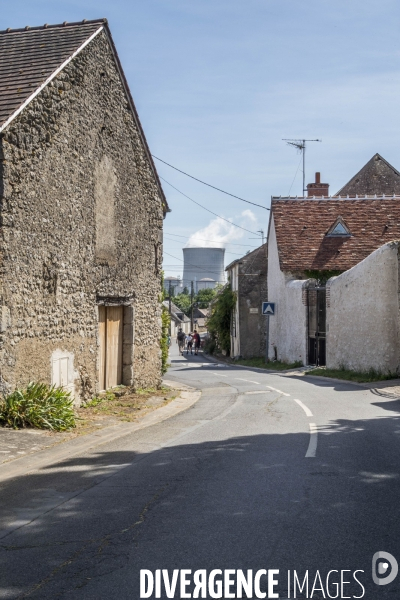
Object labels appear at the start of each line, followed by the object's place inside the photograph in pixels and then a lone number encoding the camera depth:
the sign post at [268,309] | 33.44
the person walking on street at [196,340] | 54.66
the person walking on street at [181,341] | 58.12
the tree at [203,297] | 120.32
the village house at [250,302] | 40.53
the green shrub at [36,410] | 11.21
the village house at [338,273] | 21.81
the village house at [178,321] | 104.89
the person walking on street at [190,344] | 55.64
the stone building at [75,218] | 12.11
